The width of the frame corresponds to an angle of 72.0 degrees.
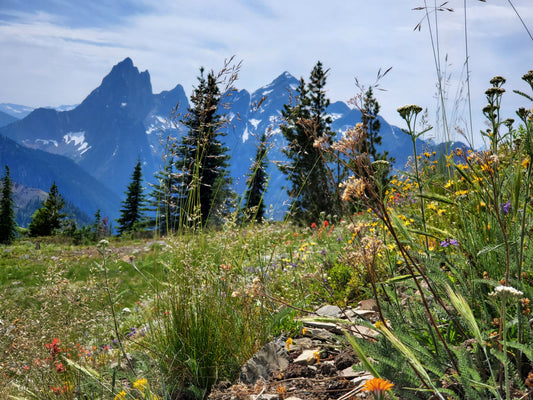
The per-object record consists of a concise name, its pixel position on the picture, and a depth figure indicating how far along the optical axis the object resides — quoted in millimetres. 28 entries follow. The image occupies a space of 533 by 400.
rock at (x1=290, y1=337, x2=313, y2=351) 2354
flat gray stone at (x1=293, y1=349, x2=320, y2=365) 2129
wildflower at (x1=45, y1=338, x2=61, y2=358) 2174
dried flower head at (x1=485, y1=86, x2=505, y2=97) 1453
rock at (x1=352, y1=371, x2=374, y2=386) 1673
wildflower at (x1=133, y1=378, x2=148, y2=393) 1602
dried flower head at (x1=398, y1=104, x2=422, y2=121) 1322
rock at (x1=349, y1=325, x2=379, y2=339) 2130
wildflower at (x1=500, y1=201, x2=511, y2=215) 2082
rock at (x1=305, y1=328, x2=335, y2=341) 2326
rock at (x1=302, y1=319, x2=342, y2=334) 2361
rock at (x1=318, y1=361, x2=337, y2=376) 1945
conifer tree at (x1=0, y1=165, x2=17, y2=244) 27156
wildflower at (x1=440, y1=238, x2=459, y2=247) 2137
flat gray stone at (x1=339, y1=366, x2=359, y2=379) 1816
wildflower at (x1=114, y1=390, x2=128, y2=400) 1682
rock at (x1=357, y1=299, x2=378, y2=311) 2587
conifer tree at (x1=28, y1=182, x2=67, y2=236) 28891
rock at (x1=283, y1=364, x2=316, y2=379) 2006
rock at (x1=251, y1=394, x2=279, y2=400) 1783
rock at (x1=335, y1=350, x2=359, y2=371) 1926
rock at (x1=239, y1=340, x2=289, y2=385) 2104
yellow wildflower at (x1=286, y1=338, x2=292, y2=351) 2277
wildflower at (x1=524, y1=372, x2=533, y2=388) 1157
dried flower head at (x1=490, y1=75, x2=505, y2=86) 1628
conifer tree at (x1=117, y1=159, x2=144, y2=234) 34250
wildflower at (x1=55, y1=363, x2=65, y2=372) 2381
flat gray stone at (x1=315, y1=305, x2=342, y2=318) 2638
